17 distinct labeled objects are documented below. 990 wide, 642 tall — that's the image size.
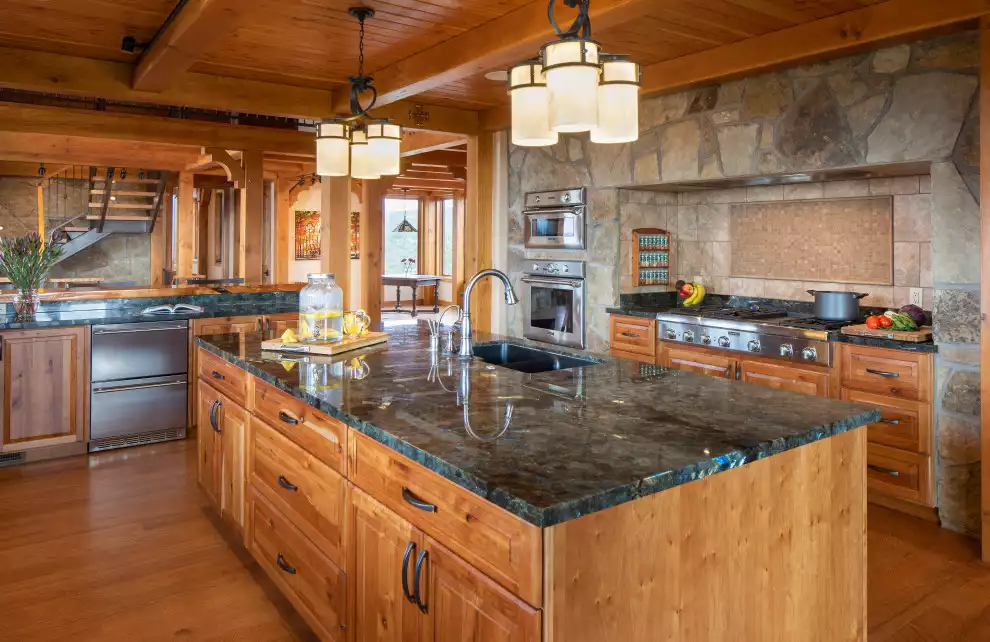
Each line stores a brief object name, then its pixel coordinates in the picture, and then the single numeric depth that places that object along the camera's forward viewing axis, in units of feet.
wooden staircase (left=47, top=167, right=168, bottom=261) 33.60
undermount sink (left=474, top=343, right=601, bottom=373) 9.94
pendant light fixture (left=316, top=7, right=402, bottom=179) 9.45
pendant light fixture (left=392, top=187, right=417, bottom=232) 45.71
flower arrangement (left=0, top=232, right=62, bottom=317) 14.66
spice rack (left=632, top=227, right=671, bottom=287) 17.15
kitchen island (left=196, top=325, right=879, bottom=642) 4.56
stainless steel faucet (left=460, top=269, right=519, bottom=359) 9.47
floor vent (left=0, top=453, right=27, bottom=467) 14.26
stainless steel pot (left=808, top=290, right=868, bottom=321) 13.52
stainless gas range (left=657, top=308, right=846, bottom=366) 12.93
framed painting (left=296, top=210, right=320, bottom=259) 44.45
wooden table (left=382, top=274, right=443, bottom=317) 41.65
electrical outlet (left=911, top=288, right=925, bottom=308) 13.41
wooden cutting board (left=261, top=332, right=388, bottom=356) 9.84
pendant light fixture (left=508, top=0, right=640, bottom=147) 5.68
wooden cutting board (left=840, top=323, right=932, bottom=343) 11.55
